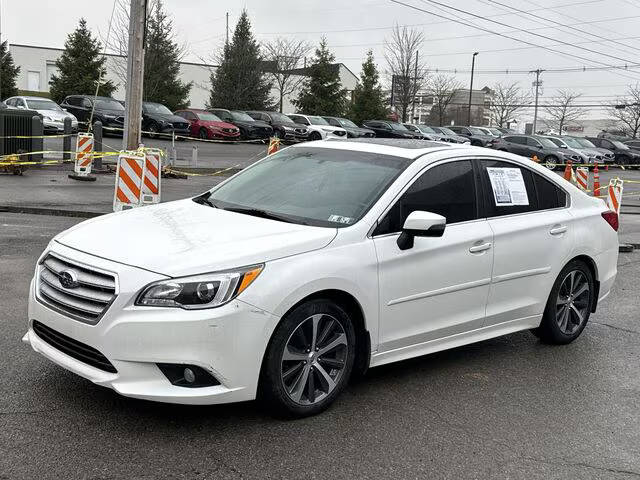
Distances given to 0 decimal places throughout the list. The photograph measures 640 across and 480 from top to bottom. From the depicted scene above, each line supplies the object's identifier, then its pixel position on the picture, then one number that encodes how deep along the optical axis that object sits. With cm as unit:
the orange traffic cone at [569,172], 2025
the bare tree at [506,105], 9486
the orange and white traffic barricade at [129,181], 1106
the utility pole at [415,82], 5944
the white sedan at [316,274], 365
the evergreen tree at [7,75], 5016
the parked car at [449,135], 3911
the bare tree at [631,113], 7556
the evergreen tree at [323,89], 5544
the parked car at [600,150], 3816
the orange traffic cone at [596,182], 1689
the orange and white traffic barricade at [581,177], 1684
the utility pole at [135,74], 1523
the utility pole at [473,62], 6629
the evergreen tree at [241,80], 5512
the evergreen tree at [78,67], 4778
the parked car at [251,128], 3647
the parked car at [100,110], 3019
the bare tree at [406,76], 5956
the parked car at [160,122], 3262
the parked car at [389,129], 3931
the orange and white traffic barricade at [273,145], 2120
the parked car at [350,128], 3809
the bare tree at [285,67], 6169
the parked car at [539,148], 3355
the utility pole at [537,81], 8212
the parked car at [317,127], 3662
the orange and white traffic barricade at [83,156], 1653
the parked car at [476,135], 4038
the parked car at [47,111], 2892
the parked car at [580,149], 3541
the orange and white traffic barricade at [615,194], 1280
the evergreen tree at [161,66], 4919
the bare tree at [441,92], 7325
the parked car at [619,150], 4047
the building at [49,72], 6313
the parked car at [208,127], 3494
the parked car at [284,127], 3706
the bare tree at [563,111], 9277
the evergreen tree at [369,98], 5619
